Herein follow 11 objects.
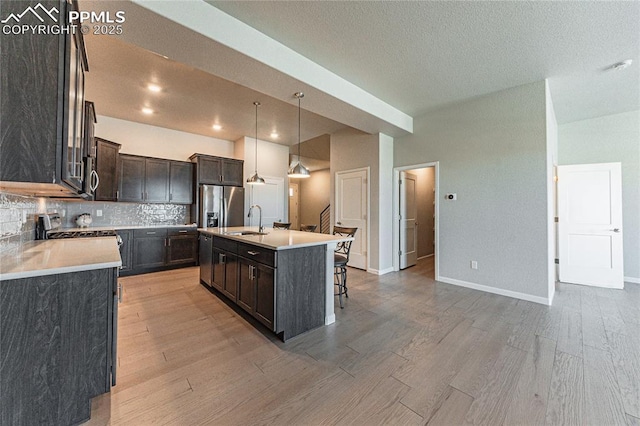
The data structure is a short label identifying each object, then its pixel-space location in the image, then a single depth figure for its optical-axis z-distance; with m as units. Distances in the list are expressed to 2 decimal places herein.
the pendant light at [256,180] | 3.84
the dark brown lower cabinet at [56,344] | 1.19
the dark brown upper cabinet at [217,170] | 5.32
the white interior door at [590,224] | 3.91
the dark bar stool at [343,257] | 3.11
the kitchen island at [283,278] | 2.29
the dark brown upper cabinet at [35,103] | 1.21
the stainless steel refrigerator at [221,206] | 5.25
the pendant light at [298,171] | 3.56
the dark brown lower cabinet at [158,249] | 4.50
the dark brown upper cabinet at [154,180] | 4.71
